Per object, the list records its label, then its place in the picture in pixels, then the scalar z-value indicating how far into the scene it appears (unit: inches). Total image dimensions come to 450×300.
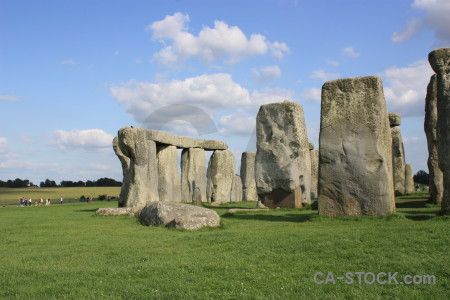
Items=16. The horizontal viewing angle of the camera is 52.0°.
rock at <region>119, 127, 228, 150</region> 807.5
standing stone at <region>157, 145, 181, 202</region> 907.7
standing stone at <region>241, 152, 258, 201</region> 1087.5
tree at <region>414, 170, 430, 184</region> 1702.8
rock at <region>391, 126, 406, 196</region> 829.8
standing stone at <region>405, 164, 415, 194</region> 910.1
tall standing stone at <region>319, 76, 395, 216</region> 396.5
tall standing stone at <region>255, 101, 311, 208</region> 643.5
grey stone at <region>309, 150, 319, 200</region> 1024.4
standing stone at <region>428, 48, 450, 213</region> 385.4
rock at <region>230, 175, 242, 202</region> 1088.3
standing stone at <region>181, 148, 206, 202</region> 998.4
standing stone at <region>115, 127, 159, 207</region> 679.1
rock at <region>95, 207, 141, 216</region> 558.9
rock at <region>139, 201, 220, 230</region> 393.4
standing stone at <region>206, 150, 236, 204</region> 1027.9
